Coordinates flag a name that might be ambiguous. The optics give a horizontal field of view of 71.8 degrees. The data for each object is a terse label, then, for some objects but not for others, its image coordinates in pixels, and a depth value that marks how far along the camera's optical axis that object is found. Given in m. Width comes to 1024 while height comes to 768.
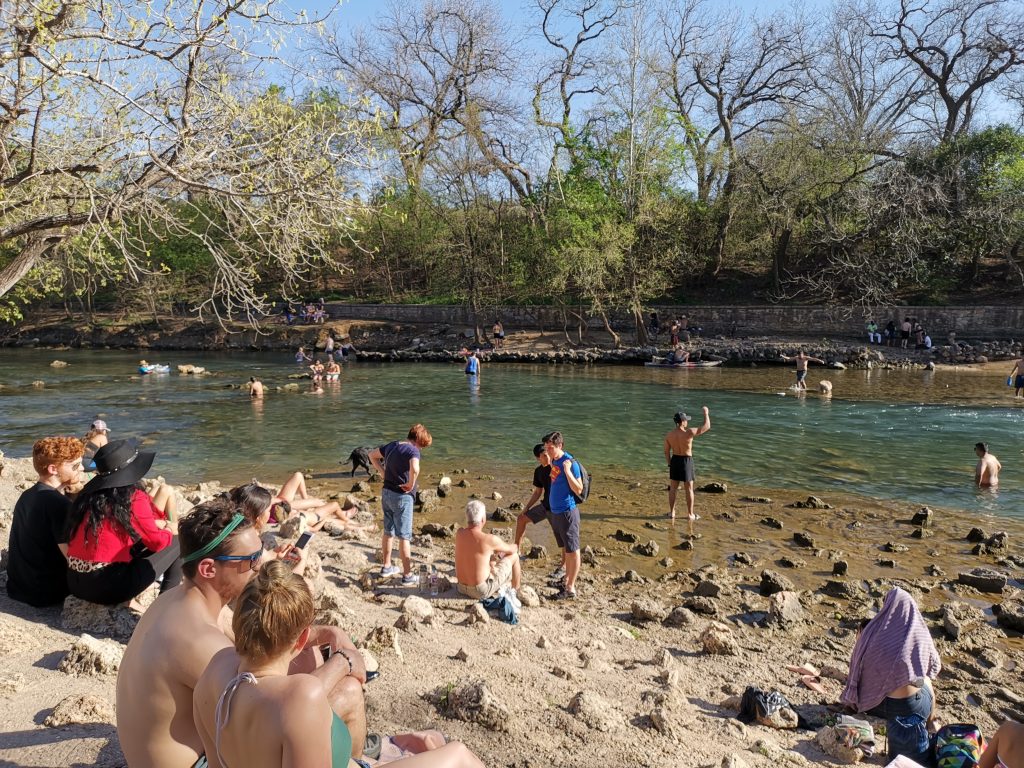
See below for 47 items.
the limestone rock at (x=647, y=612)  7.41
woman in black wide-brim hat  4.98
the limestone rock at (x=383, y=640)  5.50
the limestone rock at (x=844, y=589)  8.32
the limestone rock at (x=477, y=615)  6.59
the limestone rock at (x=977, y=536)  10.20
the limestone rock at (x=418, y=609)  6.45
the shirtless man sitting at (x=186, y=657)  2.93
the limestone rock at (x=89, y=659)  4.66
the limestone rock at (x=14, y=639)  4.86
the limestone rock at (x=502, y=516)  11.33
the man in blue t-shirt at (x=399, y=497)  7.93
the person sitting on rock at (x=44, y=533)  5.17
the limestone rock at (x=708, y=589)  8.26
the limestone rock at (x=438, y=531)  10.44
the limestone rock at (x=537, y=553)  9.51
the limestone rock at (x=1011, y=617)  7.36
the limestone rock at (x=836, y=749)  4.77
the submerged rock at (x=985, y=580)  8.45
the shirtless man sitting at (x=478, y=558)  7.29
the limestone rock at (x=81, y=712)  4.03
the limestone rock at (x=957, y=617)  7.19
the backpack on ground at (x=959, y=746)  4.58
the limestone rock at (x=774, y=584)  8.28
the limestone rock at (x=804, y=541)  10.04
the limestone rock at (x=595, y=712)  4.62
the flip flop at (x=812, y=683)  5.96
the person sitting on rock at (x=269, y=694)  2.39
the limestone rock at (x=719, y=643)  6.58
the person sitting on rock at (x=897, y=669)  4.86
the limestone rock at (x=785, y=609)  7.46
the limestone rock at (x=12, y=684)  4.33
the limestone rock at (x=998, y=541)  9.93
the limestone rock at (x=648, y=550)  9.71
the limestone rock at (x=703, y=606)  7.70
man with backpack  8.06
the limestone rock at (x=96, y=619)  5.25
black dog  14.08
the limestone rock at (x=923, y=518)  11.05
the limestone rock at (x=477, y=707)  4.46
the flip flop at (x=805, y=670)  6.27
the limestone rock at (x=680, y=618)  7.28
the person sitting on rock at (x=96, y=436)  10.14
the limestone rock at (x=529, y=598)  7.56
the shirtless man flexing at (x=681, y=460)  11.06
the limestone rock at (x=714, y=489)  13.06
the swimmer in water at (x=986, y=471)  12.96
